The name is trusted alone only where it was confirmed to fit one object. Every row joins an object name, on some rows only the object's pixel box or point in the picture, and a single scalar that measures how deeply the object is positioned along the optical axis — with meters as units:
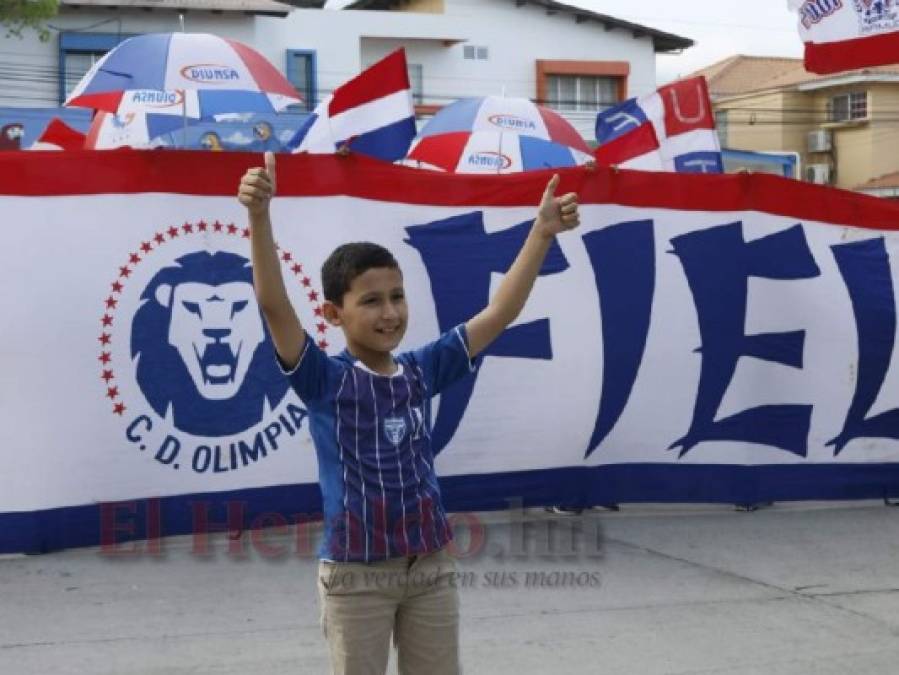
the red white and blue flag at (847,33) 8.28
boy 3.66
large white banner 6.87
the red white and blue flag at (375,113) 8.29
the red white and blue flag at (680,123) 10.29
